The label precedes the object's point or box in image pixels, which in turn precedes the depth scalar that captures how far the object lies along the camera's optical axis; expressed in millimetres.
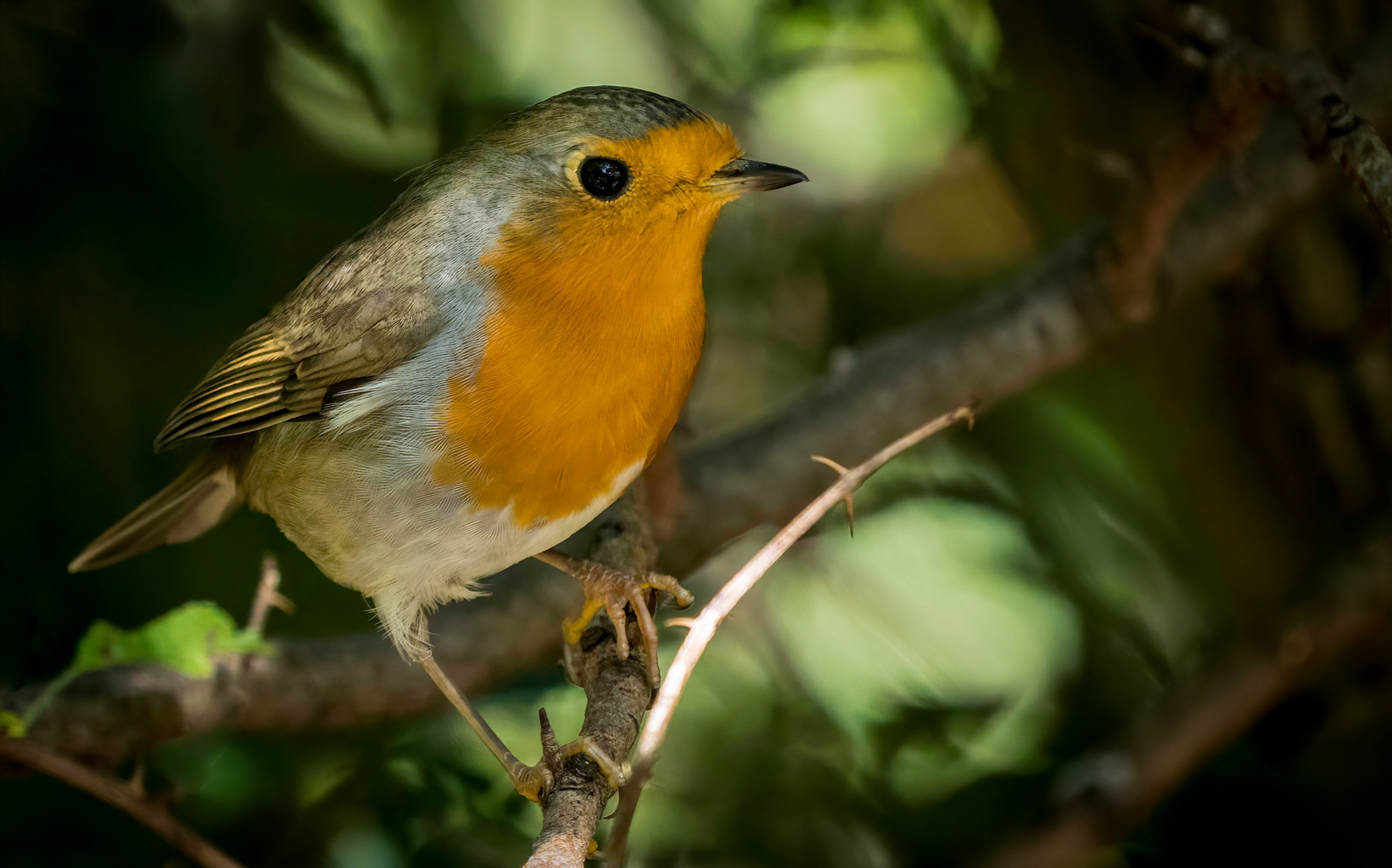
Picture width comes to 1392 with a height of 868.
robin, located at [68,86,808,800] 4168
